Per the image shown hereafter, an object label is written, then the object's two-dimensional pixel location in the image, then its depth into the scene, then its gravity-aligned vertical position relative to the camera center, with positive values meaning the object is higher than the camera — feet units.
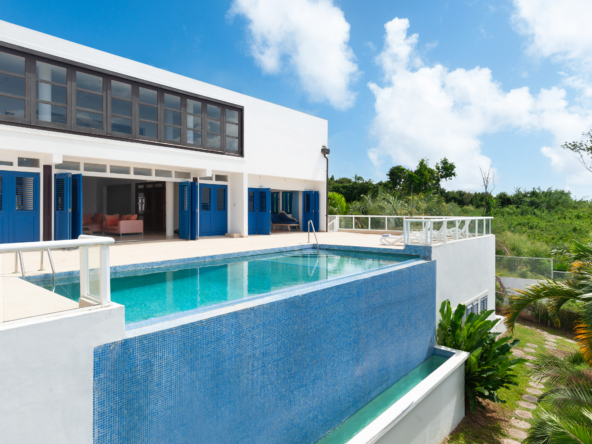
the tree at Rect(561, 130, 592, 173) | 88.24 +15.44
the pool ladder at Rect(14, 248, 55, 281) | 9.47 -1.16
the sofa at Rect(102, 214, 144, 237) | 47.03 -1.44
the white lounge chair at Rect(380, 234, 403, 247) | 36.19 -2.35
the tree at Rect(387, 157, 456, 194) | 129.49 +13.35
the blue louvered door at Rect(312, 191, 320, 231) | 61.26 +0.74
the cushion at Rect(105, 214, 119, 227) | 50.55 -1.01
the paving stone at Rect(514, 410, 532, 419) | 28.11 -14.35
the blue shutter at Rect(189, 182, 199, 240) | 44.09 -0.02
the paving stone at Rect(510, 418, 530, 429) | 26.60 -14.27
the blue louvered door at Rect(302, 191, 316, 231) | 61.21 +1.35
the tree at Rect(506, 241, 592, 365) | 22.02 -5.09
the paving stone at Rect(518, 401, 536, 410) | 29.71 -14.48
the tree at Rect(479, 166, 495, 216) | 93.74 +8.71
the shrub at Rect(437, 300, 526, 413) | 26.61 -9.39
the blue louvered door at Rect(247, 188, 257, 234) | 53.11 +0.44
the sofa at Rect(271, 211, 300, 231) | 60.23 -0.88
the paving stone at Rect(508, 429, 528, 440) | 25.17 -14.17
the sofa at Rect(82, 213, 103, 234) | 48.65 -1.36
